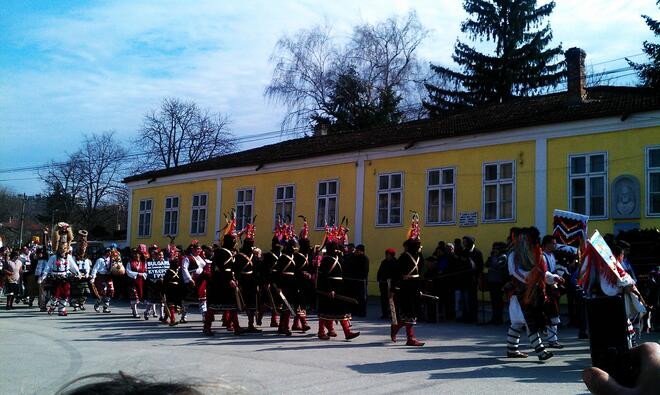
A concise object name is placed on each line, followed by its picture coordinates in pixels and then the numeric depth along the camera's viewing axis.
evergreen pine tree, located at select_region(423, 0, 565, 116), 42.44
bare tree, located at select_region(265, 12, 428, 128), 45.38
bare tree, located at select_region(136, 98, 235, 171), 58.84
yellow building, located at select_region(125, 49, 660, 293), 20.12
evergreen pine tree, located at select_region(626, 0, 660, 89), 24.20
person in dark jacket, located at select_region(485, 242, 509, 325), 17.11
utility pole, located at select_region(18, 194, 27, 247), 61.60
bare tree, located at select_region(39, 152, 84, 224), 60.75
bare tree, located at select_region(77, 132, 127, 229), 61.25
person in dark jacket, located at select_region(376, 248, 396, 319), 15.88
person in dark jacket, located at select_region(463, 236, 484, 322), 17.80
